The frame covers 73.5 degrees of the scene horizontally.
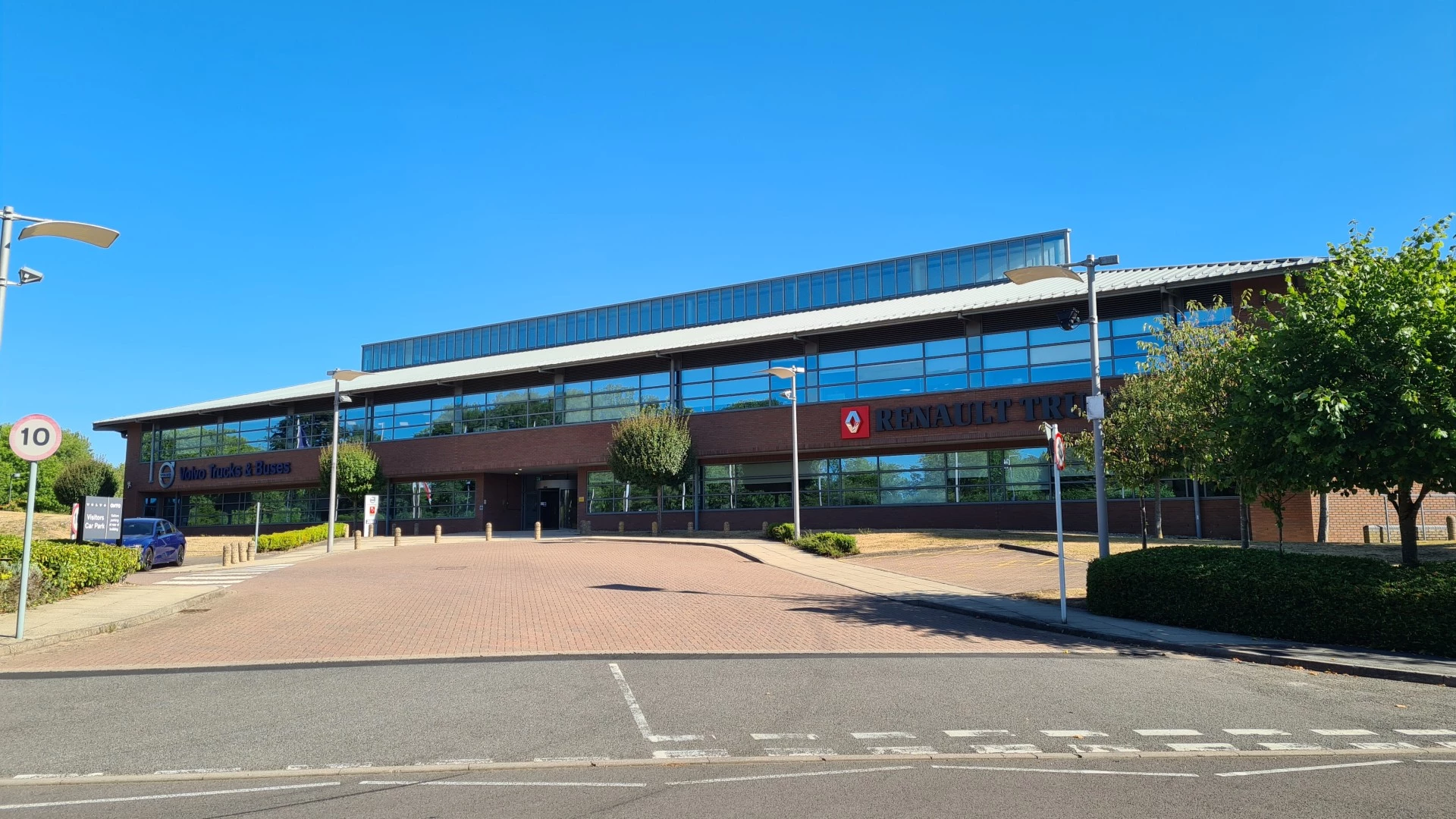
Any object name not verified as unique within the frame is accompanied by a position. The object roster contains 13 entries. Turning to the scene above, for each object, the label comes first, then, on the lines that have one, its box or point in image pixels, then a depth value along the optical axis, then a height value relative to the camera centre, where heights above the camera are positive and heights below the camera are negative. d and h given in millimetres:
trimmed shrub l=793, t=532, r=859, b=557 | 28500 -1549
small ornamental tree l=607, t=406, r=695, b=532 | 38094 +1631
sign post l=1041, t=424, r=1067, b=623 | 14891 +532
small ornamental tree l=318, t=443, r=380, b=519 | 47719 +1209
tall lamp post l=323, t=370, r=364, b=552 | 32953 +1273
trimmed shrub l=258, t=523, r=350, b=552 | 36156 -1741
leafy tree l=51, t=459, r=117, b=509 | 66938 +1010
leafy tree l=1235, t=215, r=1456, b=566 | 12727 +1527
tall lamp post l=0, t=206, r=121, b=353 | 13039 +3552
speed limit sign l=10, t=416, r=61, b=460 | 12781 +753
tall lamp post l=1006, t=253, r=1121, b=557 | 15824 +1563
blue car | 26094 -1252
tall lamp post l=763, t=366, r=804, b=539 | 30155 +3128
